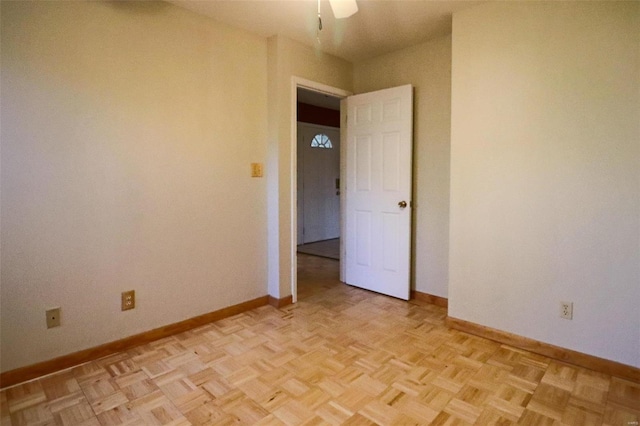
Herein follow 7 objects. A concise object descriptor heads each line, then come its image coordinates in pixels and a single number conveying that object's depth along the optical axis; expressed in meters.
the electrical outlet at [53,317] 2.10
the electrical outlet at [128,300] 2.40
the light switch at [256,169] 3.11
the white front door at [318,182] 6.05
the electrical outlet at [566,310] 2.23
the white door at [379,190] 3.31
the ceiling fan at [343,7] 1.86
